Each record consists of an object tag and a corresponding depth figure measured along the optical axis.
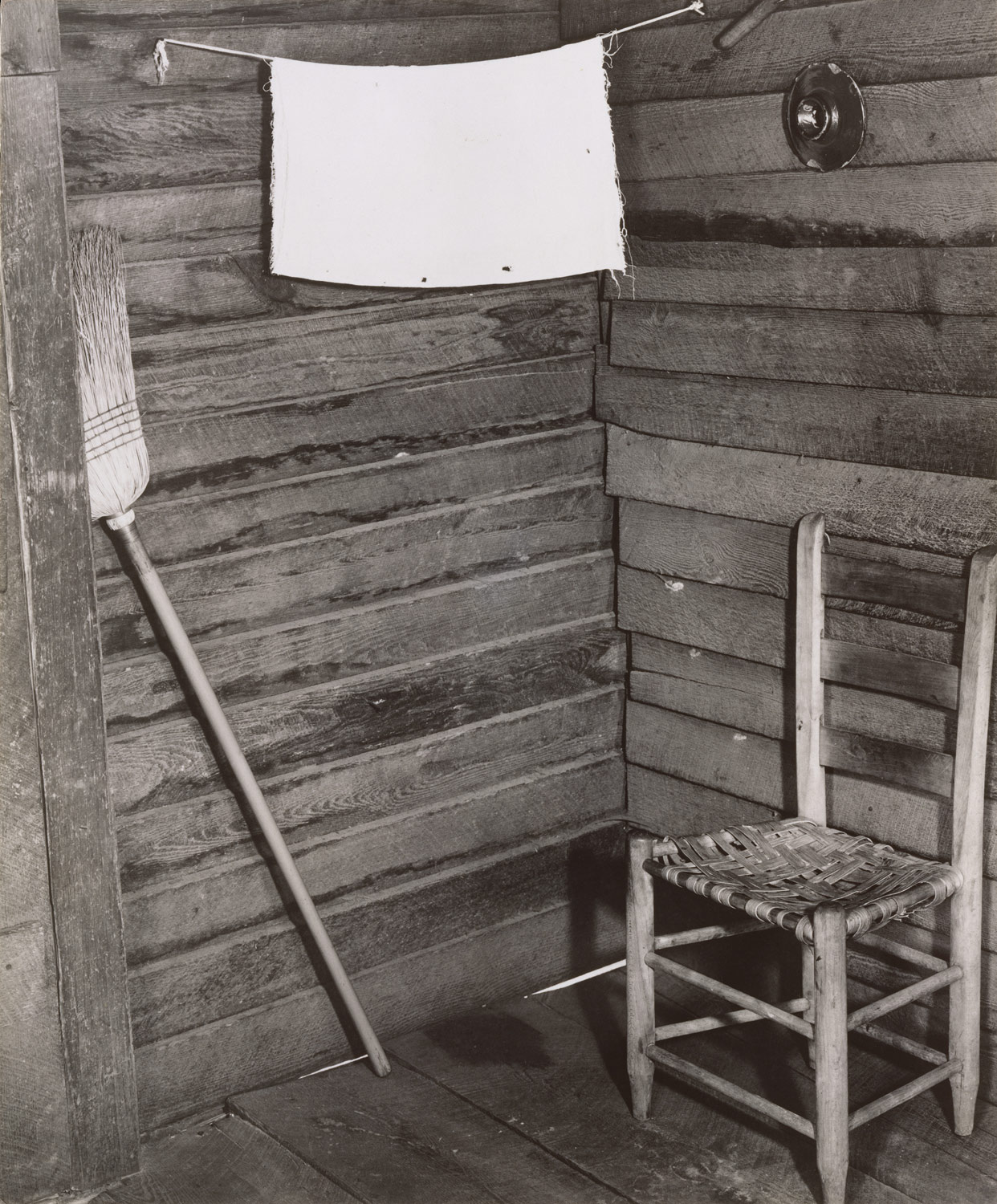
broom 2.32
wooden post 2.15
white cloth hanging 2.48
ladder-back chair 2.24
